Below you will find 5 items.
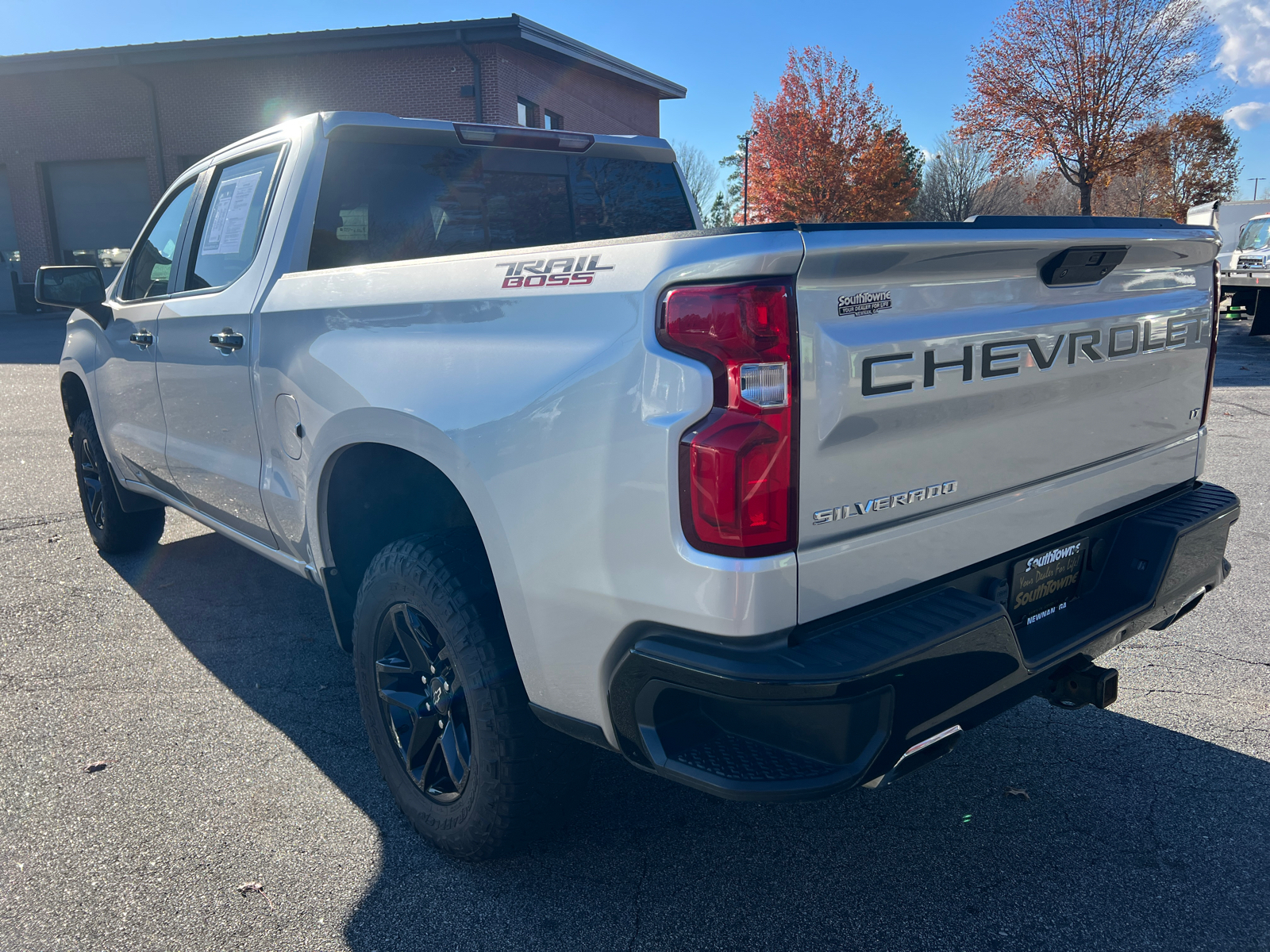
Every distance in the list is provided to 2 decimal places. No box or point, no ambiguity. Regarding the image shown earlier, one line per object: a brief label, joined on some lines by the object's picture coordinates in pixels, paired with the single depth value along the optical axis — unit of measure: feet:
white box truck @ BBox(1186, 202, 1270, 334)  51.31
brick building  73.36
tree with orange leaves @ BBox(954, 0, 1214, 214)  89.25
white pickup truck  5.54
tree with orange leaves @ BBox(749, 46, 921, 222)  119.24
